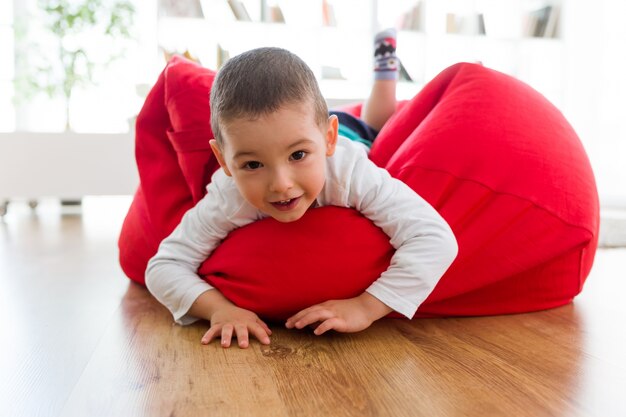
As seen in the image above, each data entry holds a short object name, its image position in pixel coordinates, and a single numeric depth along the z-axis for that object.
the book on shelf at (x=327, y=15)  4.23
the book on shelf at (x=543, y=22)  4.48
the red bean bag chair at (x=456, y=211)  1.26
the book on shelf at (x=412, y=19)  4.38
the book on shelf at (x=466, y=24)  4.46
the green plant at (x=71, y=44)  3.74
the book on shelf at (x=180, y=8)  3.99
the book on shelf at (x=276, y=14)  4.14
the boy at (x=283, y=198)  1.08
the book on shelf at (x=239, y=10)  4.07
